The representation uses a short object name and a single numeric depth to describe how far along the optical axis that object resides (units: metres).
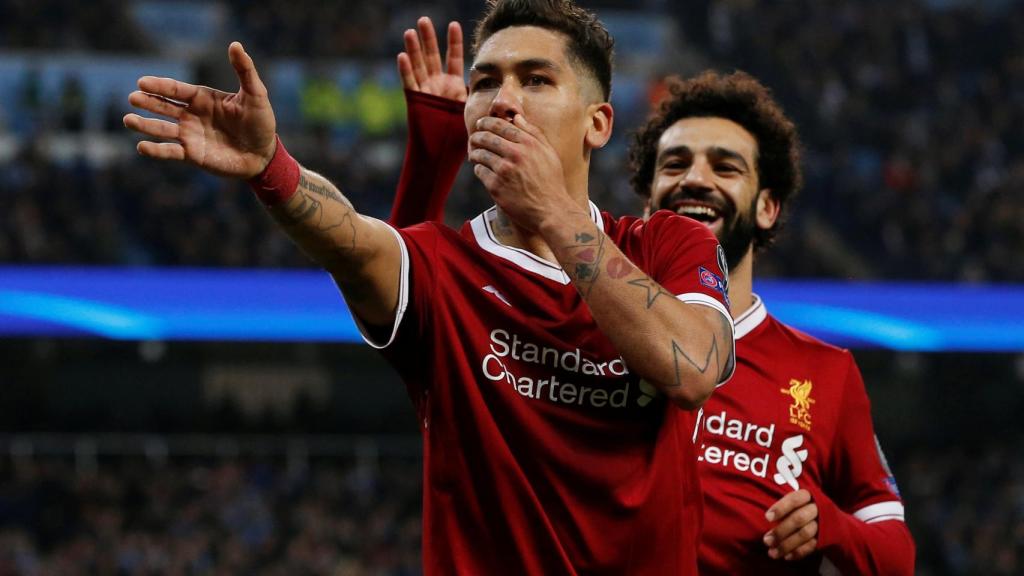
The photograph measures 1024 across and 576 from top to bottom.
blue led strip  12.82
